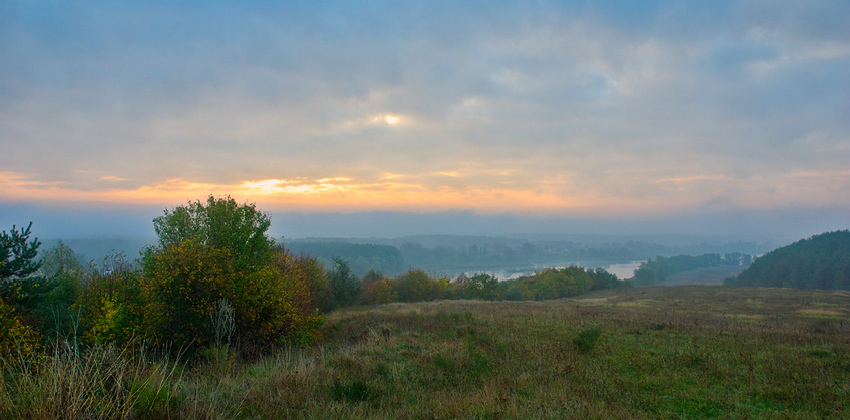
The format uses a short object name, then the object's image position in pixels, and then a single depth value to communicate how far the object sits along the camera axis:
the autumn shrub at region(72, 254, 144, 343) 16.30
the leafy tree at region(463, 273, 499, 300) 63.00
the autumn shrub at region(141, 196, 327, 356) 13.41
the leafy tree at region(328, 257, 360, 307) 45.56
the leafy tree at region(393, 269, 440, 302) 64.88
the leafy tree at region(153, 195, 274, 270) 25.56
